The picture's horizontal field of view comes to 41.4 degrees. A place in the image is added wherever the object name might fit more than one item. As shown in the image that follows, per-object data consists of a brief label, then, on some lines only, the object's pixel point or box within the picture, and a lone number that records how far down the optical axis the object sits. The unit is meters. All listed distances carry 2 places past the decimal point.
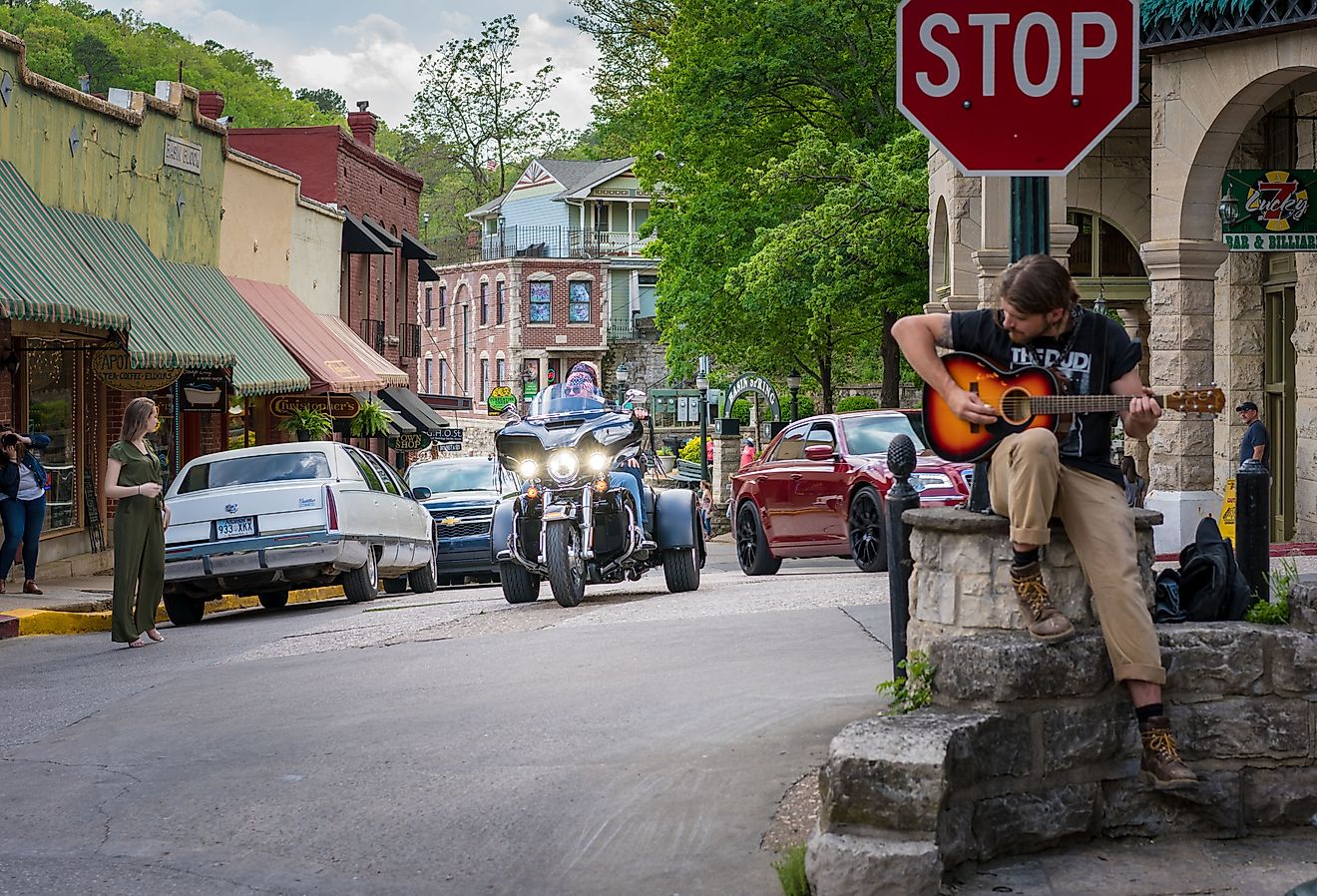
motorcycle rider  15.41
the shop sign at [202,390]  25.38
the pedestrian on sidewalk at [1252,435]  16.98
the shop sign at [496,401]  63.56
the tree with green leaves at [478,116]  85.31
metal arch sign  44.41
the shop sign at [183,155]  24.84
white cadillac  15.98
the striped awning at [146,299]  20.48
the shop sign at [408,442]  40.91
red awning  29.64
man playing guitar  5.94
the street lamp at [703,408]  42.74
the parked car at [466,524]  23.52
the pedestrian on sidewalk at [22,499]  17.27
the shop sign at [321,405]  30.89
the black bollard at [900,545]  7.19
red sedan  17.11
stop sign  6.46
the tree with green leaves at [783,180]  30.64
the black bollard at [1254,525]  6.96
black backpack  6.48
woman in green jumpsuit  12.82
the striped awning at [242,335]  24.70
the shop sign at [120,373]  20.73
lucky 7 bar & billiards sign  17.08
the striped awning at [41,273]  16.52
